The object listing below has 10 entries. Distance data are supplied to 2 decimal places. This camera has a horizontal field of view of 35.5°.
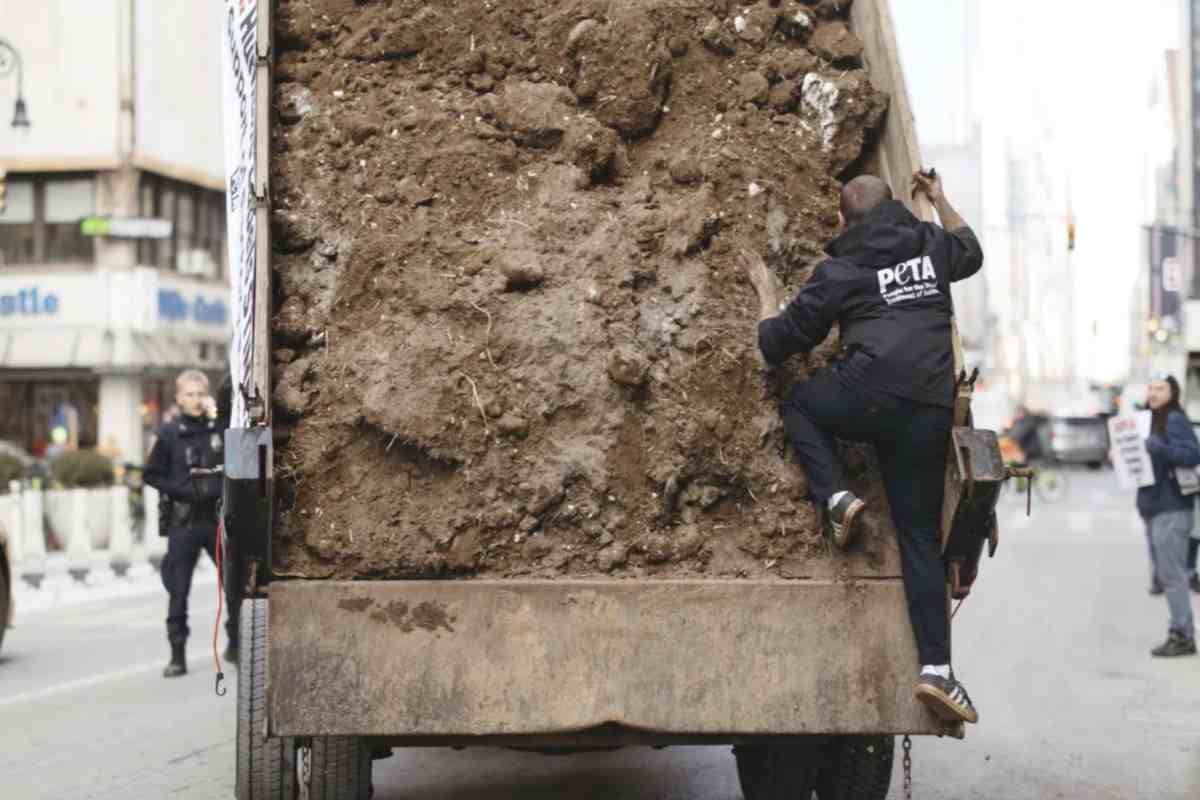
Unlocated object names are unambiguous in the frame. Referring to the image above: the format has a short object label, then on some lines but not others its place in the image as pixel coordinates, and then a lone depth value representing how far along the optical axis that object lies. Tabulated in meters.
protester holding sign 12.77
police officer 11.61
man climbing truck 5.43
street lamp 39.41
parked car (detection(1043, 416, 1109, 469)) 60.47
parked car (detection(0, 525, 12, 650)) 12.96
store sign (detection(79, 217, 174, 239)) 39.31
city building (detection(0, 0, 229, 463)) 39.91
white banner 5.67
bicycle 39.22
